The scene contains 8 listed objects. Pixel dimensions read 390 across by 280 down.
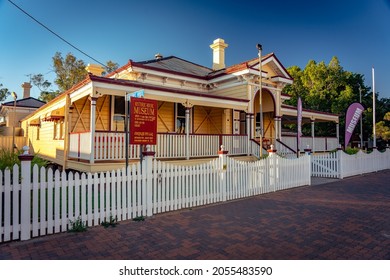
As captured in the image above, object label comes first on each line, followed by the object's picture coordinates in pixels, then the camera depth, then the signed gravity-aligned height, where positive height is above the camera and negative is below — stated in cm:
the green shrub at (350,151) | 1537 -33
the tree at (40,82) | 4409 +1065
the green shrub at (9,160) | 585 -36
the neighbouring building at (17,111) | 2624 +357
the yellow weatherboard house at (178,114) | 984 +177
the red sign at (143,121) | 654 +61
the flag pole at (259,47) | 1265 +472
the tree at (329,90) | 3222 +728
